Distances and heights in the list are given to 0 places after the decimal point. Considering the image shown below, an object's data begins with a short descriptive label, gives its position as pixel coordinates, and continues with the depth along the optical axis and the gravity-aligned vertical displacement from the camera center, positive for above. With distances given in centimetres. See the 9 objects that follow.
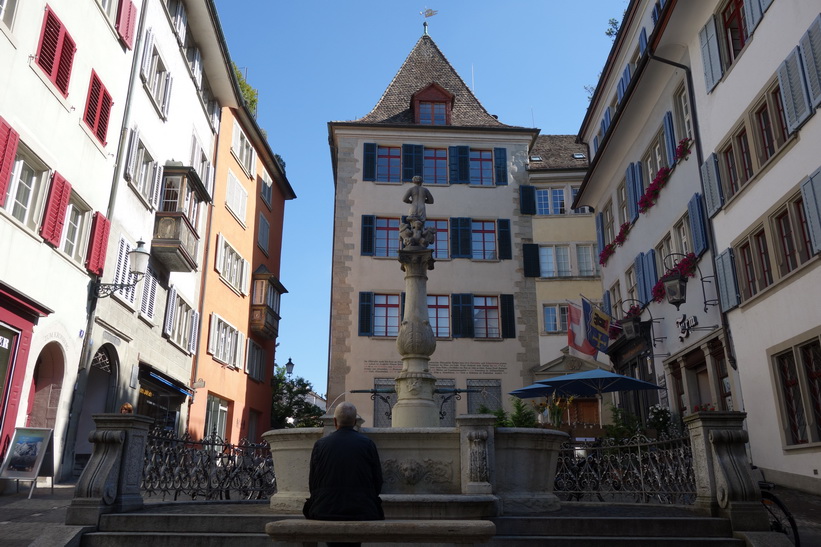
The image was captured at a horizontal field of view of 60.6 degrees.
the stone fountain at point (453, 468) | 827 +21
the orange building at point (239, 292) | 2603 +771
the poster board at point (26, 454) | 1245 +53
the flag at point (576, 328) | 2542 +549
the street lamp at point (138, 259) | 1595 +491
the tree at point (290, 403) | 3941 +460
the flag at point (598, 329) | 2285 +491
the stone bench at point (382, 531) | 498 -31
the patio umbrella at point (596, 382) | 1723 +250
